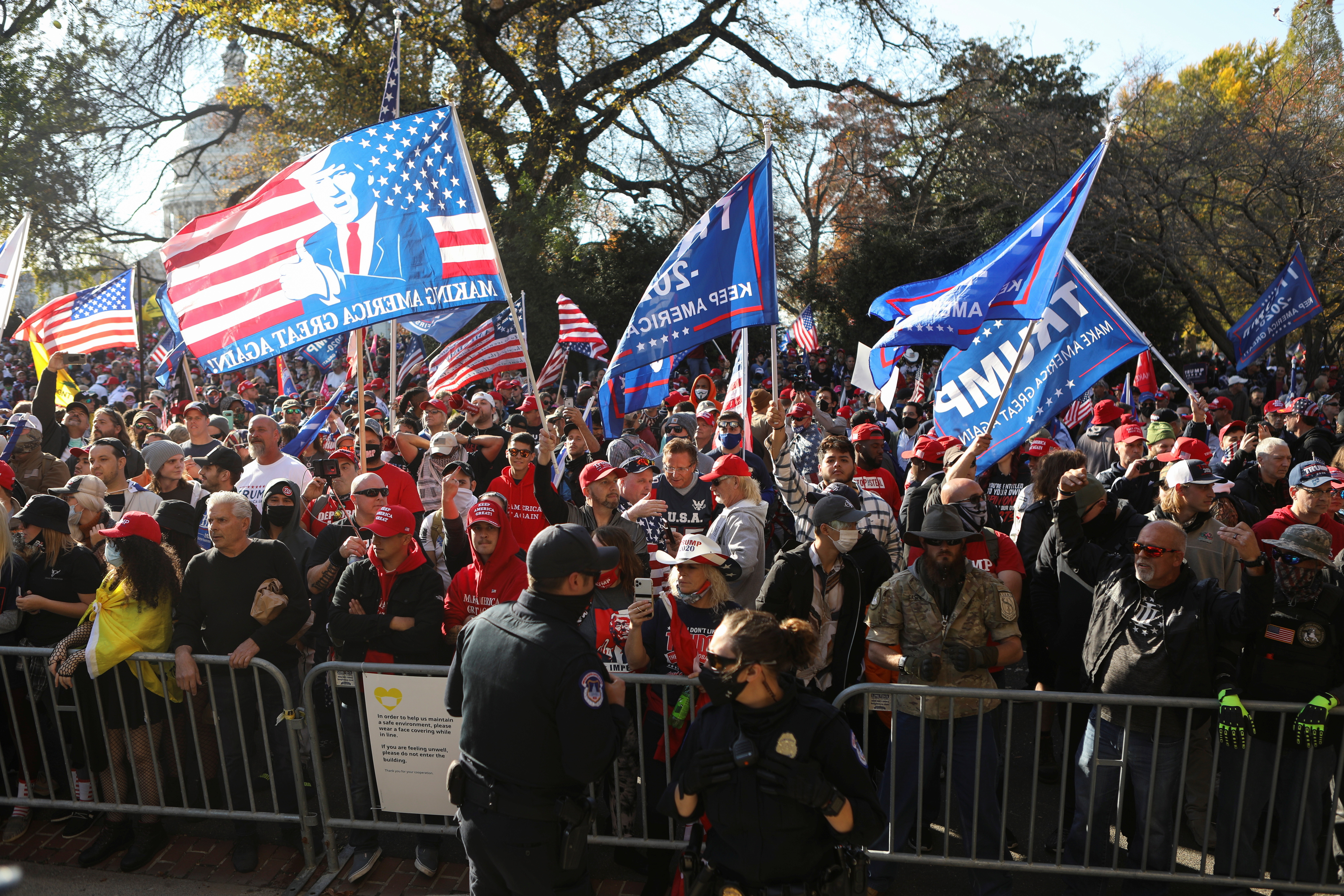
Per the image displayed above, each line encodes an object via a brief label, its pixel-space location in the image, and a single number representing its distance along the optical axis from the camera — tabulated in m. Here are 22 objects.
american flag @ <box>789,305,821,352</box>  16.45
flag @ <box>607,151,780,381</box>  6.59
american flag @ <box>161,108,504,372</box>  5.70
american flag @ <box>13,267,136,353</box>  10.76
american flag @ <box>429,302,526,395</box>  11.61
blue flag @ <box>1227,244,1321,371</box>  11.61
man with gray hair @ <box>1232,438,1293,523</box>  6.85
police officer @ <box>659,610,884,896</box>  2.91
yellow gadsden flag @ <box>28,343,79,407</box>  10.76
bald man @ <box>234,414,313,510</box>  7.16
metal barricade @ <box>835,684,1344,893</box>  4.12
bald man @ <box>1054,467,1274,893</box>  4.06
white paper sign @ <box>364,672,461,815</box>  4.61
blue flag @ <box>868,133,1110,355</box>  6.34
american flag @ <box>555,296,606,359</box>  13.34
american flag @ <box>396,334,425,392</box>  15.88
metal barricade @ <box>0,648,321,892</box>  4.80
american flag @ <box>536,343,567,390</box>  14.78
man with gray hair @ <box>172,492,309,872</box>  4.89
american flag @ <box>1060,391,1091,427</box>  12.70
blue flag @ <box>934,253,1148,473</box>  6.79
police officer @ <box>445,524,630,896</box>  3.20
